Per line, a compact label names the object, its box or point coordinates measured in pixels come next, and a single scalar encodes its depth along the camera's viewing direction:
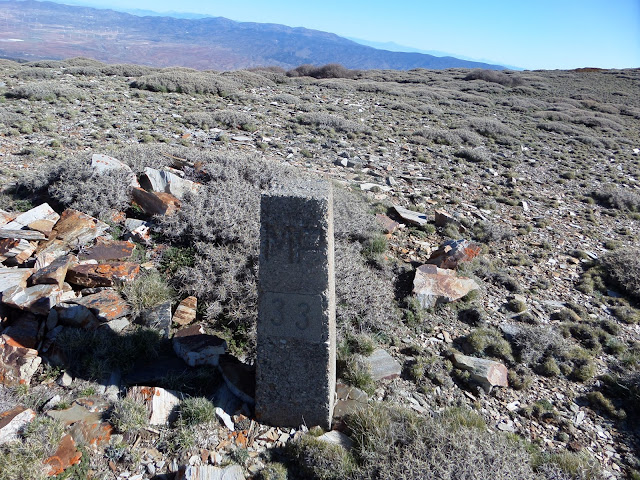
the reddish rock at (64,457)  2.77
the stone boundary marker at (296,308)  2.92
